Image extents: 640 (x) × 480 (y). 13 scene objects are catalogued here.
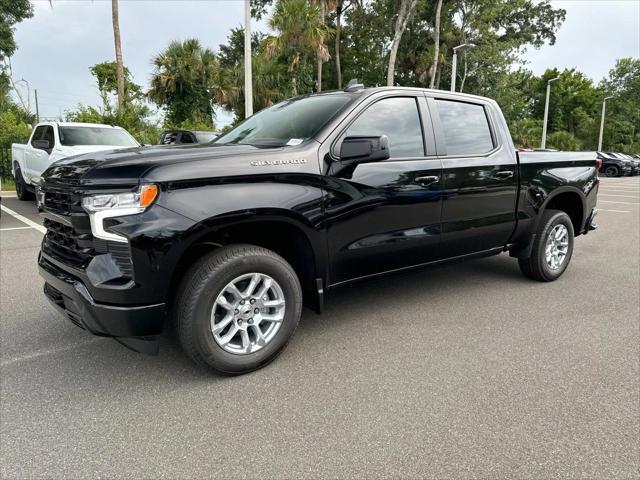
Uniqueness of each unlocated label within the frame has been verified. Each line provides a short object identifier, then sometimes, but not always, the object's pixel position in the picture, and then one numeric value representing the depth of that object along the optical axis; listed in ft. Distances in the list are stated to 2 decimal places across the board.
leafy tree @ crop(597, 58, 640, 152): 139.54
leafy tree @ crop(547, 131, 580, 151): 140.15
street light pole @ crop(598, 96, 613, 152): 138.84
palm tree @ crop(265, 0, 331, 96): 74.84
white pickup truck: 29.32
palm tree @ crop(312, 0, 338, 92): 79.36
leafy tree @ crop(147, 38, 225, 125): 69.46
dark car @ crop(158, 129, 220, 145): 39.93
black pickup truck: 8.34
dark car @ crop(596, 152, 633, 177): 96.02
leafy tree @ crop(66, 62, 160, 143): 51.83
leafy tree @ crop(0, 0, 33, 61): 77.36
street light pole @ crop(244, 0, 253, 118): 41.22
